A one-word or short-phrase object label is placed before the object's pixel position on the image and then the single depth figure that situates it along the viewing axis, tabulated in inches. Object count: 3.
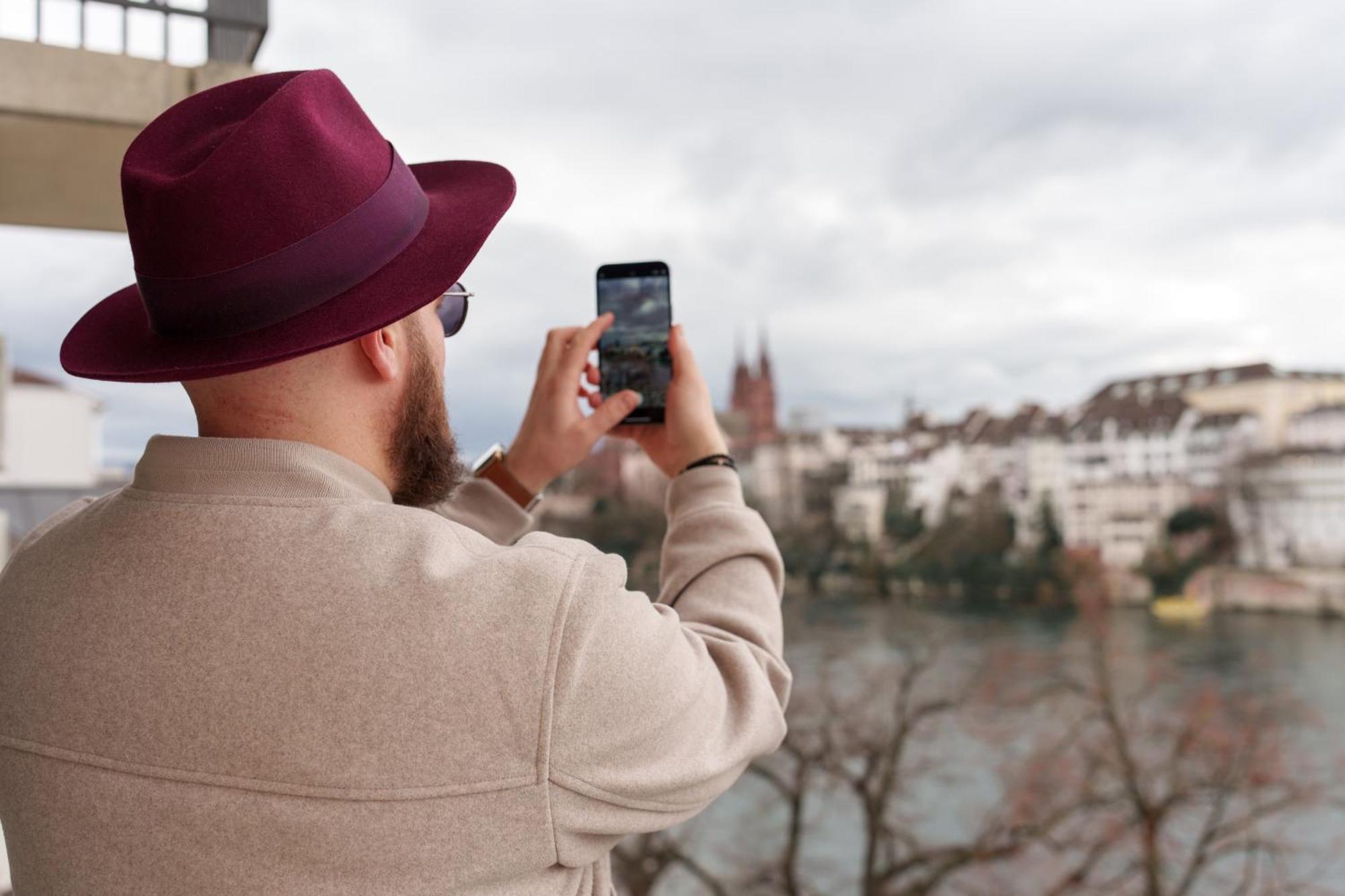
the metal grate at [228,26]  62.5
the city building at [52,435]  403.9
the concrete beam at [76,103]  56.2
